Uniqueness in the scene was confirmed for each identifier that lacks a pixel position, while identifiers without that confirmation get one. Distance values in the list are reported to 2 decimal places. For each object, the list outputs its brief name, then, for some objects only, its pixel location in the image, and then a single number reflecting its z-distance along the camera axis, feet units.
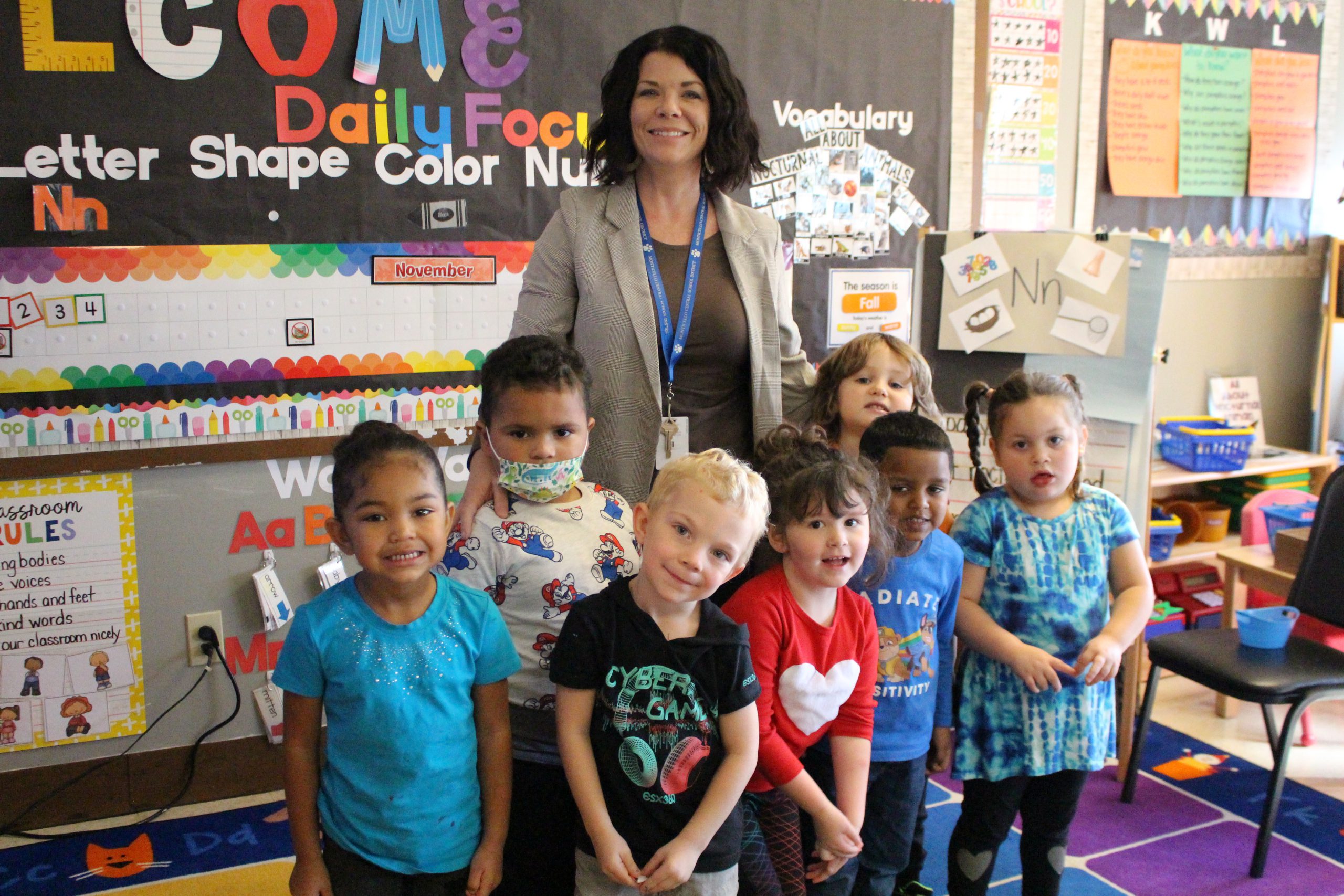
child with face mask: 4.84
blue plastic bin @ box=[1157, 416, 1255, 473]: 11.94
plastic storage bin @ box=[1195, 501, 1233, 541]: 12.25
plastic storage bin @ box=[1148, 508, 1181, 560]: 11.27
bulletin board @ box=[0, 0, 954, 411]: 7.95
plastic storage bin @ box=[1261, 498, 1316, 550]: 10.64
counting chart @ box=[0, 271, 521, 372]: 8.14
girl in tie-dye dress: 6.07
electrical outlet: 8.79
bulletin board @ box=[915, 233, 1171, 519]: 8.75
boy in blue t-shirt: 5.48
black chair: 8.02
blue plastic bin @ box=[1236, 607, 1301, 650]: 8.66
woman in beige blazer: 5.77
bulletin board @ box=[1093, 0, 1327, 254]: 12.19
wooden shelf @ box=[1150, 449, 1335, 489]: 11.76
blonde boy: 4.40
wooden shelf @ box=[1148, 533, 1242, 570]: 11.56
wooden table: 9.91
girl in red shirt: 4.81
